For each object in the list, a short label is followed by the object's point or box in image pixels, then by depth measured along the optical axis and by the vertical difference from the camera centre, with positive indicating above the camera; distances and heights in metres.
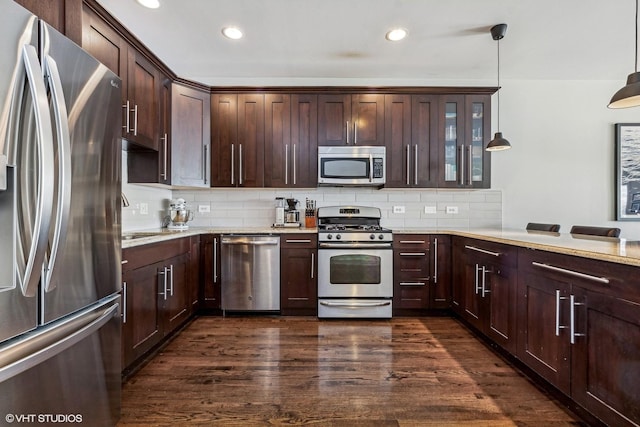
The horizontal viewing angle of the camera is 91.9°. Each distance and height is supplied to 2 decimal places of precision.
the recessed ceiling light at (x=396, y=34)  2.69 +1.58
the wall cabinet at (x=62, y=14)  1.08 +0.75
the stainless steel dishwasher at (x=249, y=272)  3.08 -0.59
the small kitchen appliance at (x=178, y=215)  3.19 -0.02
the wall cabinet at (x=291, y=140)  3.35 +0.78
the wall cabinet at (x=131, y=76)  1.92 +1.03
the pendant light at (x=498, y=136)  2.61 +0.69
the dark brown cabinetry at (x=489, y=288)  2.10 -0.60
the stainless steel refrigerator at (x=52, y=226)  0.87 -0.04
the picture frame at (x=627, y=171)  3.54 +0.46
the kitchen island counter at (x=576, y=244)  1.34 -0.18
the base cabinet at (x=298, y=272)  3.10 -0.60
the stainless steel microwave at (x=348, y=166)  3.31 +0.49
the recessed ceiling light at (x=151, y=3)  2.32 +1.59
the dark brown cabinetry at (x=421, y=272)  3.15 -0.61
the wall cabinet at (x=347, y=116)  3.36 +1.04
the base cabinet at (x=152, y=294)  1.91 -0.59
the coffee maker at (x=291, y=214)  3.54 -0.02
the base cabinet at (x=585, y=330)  1.27 -0.58
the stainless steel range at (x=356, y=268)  3.07 -0.56
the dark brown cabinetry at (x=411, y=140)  3.36 +0.78
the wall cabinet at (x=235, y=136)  3.35 +0.83
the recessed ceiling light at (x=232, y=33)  2.71 +1.60
